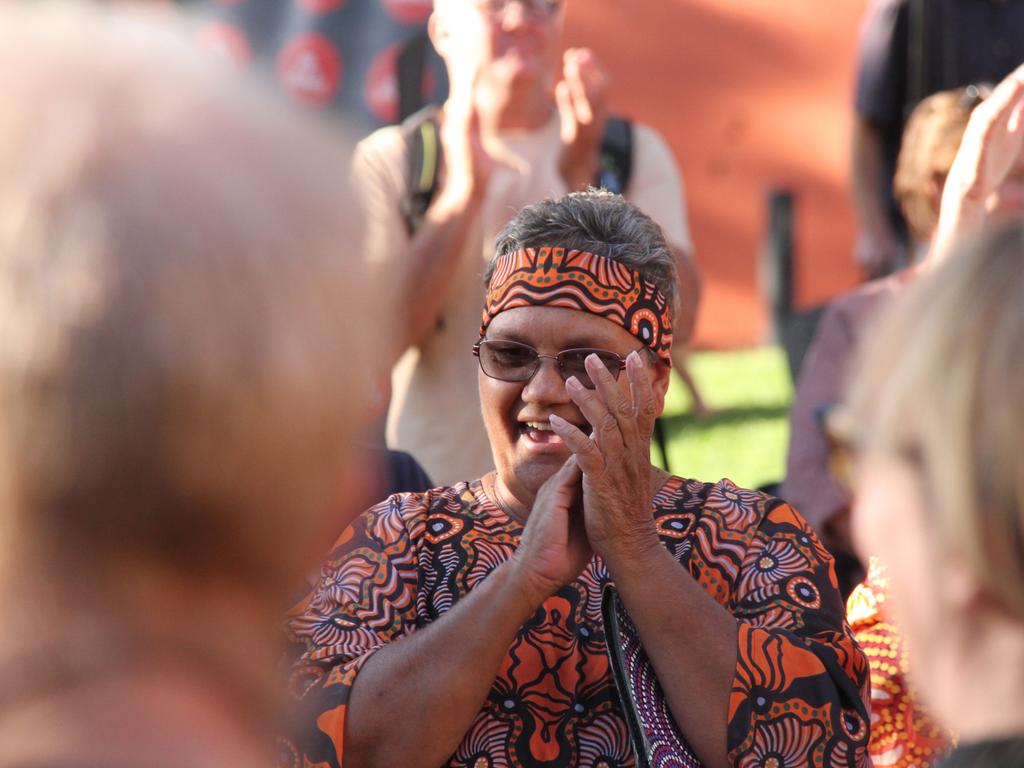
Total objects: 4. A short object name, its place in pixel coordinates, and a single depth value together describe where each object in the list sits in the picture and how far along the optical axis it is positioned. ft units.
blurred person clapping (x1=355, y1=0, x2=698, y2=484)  24.57
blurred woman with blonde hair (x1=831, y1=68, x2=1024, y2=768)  8.78
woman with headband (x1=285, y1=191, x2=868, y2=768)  15.56
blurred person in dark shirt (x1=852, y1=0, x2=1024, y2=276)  33.81
